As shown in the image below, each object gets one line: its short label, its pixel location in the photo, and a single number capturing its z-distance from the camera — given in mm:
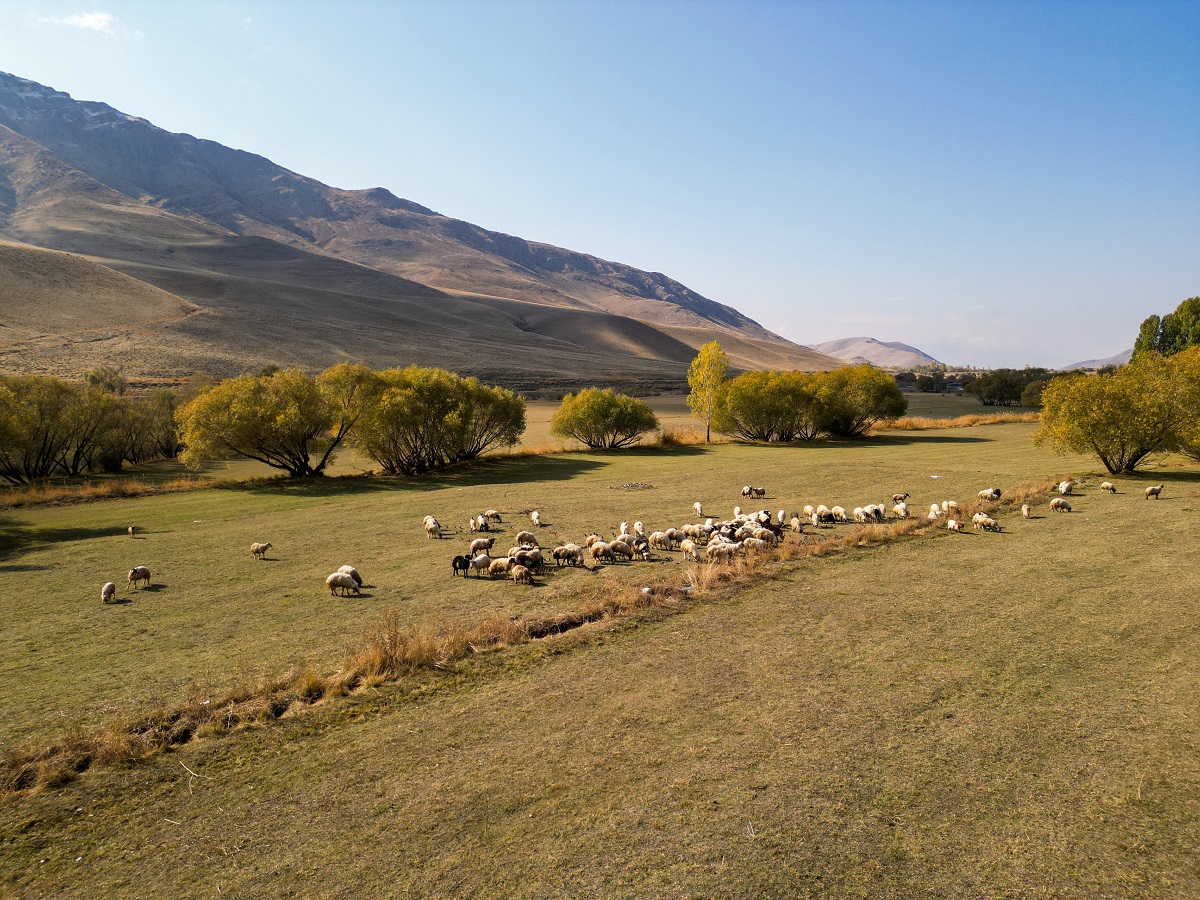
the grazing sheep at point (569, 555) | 18594
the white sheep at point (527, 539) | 20327
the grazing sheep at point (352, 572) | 16597
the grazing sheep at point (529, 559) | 17562
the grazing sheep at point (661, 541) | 20156
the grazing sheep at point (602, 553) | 18766
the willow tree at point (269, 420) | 38562
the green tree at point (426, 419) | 41844
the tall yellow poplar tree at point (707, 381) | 64125
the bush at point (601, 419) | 56062
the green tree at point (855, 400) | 61469
